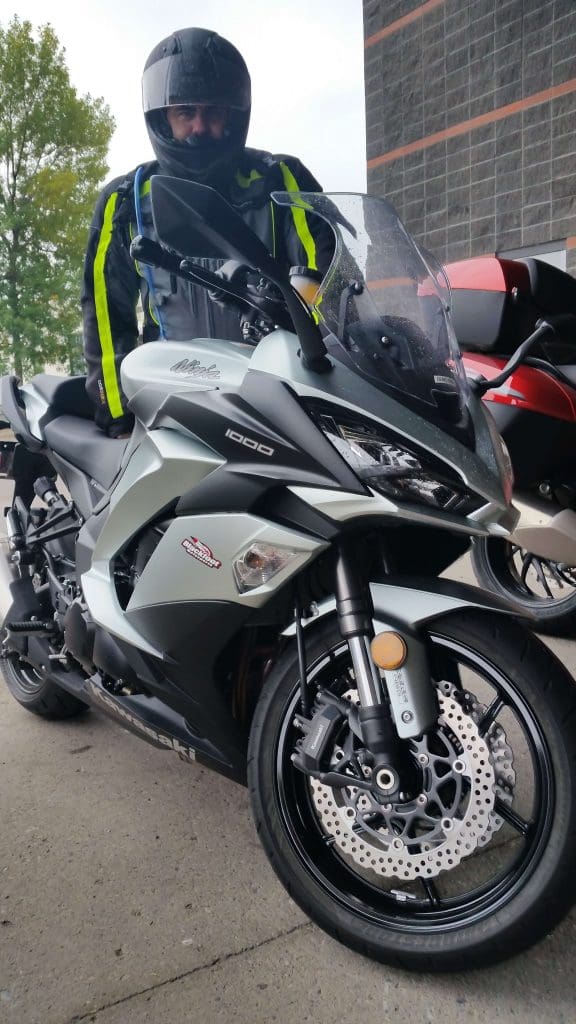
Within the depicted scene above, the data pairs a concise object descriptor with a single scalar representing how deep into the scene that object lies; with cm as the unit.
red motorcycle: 315
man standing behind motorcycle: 208
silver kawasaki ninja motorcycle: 157
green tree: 1964
